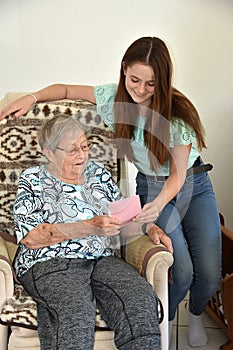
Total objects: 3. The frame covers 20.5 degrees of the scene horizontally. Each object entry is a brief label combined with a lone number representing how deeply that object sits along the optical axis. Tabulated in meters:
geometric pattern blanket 2.44
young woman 2.32
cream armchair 2.17
